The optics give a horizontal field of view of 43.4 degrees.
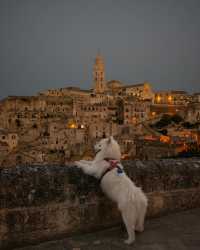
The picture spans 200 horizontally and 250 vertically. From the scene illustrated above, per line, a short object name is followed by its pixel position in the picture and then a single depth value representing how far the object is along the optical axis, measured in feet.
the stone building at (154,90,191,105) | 314.96
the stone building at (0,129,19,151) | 156.46
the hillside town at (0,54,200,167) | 130.41
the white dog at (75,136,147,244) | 11.57
